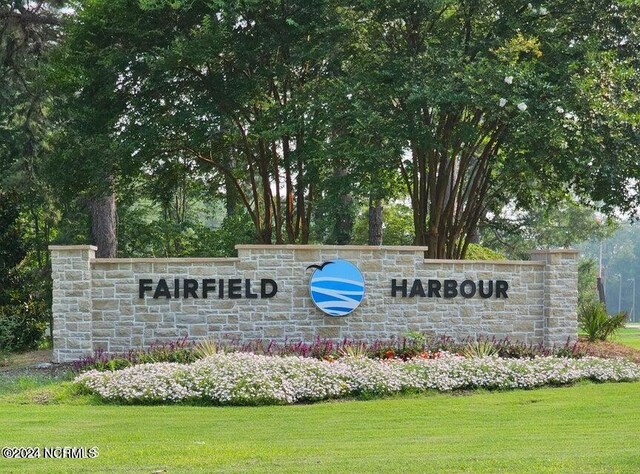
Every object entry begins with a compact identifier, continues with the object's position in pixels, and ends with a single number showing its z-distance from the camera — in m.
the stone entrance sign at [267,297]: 17.25
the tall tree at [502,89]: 17.97
